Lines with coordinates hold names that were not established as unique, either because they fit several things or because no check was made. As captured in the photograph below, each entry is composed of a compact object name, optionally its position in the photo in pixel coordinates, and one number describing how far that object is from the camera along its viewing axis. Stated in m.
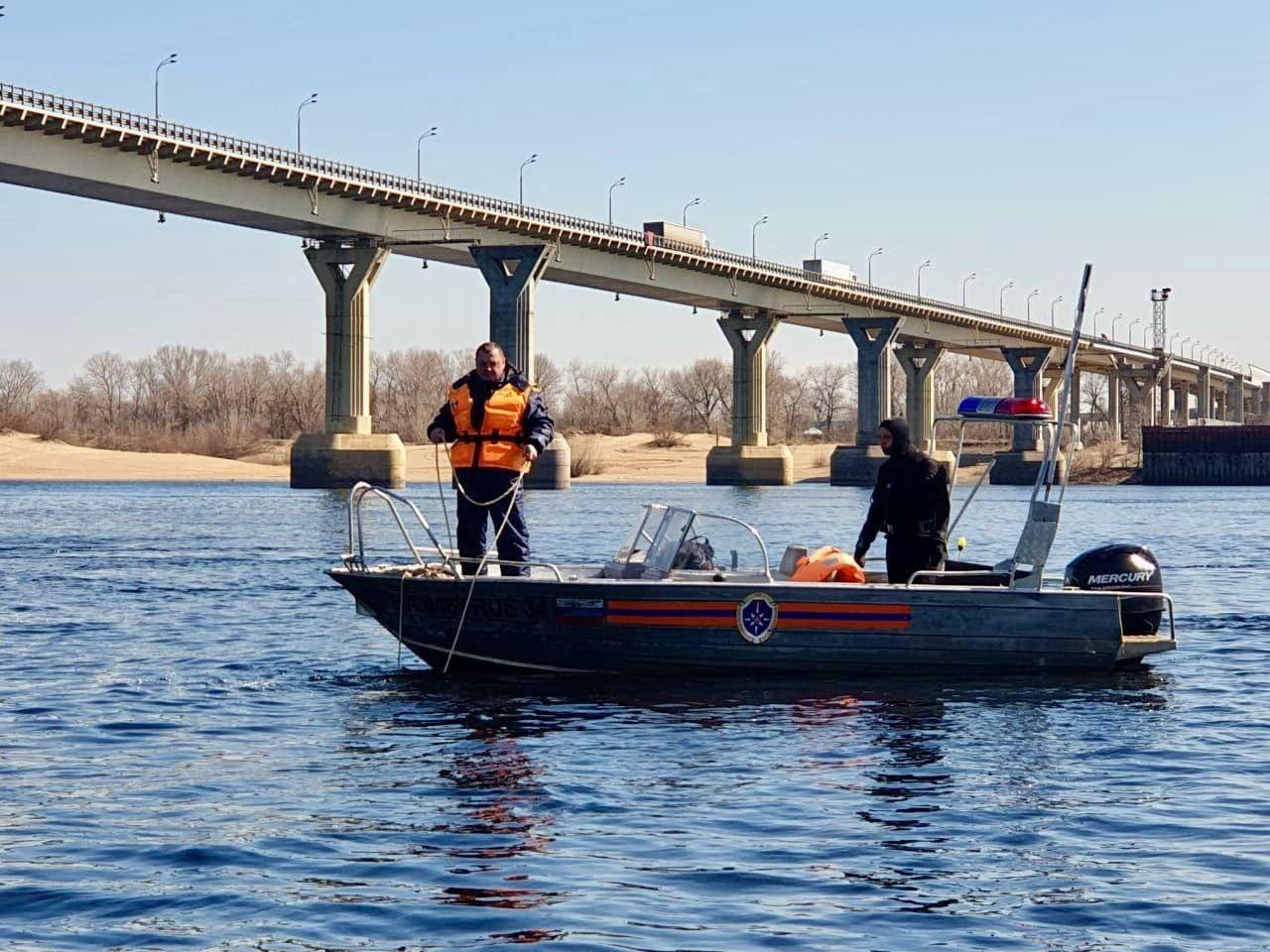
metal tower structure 169.75
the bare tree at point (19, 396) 182.15
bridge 63.69
